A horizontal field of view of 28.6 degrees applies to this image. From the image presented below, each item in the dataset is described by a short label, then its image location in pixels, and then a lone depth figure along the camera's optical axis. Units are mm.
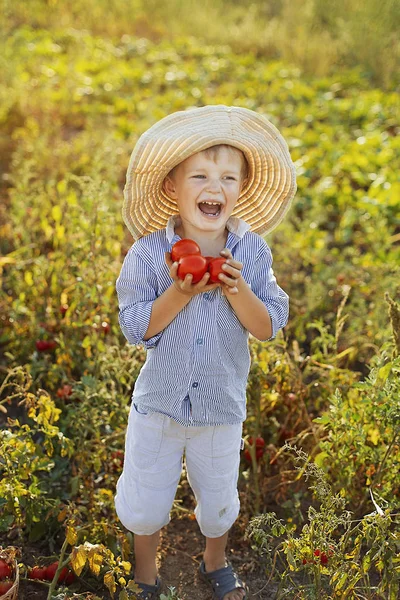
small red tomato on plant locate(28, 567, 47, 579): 2303
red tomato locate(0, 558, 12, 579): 2076
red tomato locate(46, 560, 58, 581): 2299
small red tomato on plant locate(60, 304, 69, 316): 3406
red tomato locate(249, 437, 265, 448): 2725
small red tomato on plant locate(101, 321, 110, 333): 3144
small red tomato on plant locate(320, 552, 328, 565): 2005
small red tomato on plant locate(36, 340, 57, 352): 3275
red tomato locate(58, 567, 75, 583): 2332
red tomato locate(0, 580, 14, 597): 2031
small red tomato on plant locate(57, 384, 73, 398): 2896
